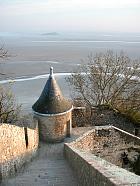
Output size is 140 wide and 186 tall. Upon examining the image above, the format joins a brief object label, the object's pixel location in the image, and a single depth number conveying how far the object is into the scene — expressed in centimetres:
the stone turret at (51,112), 897
